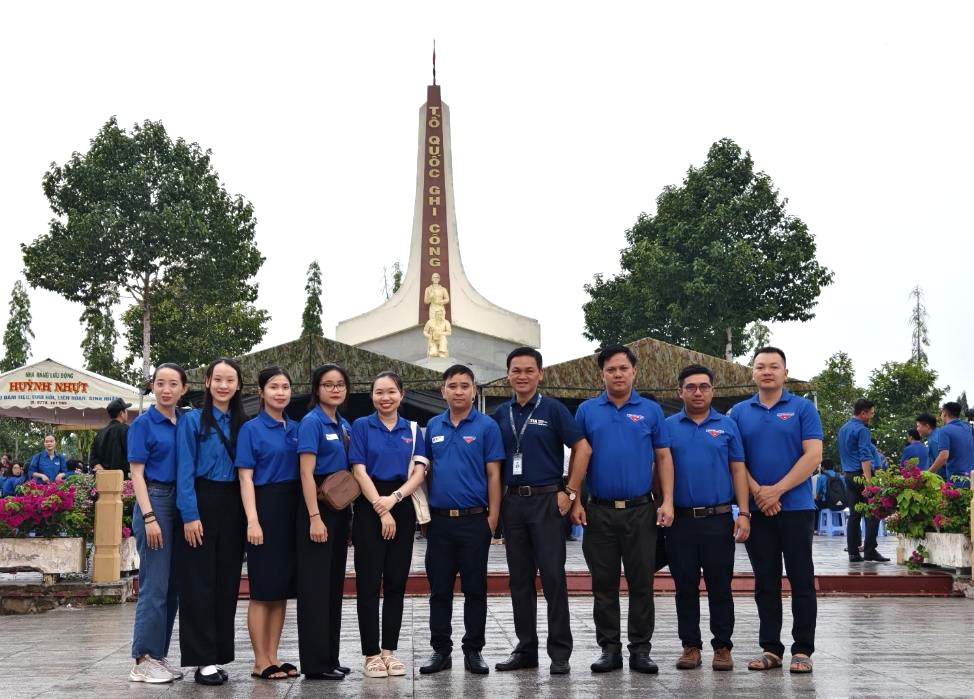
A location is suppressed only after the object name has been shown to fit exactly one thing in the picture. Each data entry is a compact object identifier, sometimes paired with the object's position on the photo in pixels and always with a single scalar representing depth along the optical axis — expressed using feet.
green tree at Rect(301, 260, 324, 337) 198.18
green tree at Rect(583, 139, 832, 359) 129.18
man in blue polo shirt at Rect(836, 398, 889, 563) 41.60
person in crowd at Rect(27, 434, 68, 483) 52.37
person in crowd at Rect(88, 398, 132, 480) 36.24
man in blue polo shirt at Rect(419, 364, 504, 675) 21.39
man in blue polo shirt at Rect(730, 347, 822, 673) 21.63
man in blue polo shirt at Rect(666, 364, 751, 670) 21.59
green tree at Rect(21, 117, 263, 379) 125.49
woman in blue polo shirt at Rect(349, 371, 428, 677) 20.94
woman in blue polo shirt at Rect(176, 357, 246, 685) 20.51
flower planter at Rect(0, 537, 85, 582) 33.17
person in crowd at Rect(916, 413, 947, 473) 40.55
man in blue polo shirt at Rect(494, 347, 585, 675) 21.25
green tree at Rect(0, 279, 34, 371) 176.96
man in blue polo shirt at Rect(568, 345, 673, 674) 21.36
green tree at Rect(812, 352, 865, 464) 147.02
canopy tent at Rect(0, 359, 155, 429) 61.00
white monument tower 128.06
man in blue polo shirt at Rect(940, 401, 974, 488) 40.78
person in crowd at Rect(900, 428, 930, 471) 44.93
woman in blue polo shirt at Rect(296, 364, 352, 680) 20.54
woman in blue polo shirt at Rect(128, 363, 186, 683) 20.62
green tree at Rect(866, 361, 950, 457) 128.77
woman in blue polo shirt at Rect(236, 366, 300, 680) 20.63
